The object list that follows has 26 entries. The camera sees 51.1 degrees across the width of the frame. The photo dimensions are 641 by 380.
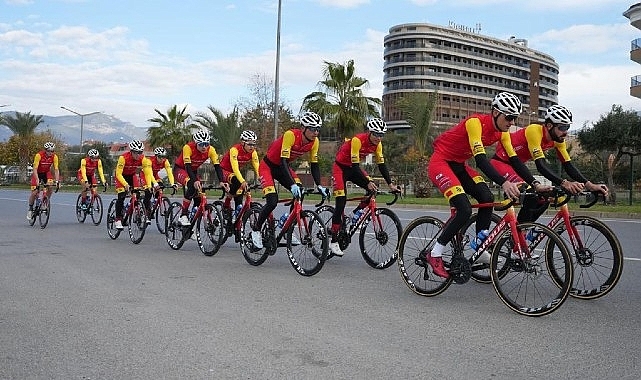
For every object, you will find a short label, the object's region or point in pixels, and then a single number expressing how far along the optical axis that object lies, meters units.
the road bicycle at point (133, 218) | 12.38
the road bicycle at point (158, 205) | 13.05
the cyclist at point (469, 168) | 6.50
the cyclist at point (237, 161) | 10.77
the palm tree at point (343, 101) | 35.72
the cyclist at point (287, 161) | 8.75
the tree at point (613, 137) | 27.50
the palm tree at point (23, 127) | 64.50
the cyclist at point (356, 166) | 9.01
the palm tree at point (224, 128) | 42.48
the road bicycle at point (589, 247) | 6.52
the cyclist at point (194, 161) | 10.96
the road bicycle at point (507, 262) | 6.09
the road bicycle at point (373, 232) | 8.93
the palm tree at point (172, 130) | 51.03
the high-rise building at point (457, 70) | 99.62
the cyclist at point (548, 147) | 6.85
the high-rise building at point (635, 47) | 36.10
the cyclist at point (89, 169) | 15.73
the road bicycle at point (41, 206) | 15.63
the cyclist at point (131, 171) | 12.94
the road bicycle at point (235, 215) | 10.00
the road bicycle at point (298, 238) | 8.31
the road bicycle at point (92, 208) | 16.33
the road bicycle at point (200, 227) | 10.48
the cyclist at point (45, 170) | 15.46
